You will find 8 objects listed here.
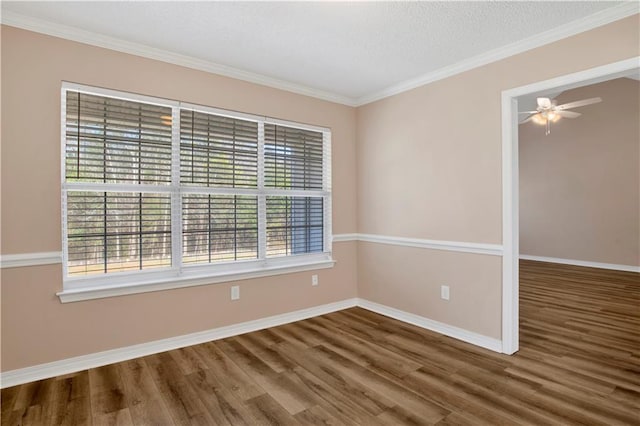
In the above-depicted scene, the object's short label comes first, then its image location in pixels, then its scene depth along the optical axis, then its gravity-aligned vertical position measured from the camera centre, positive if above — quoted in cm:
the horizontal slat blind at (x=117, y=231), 261 -13
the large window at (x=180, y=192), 263 +21
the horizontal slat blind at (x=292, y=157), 360 +63
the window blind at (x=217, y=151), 308 +61
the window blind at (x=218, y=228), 309 -12
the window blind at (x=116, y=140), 259 +60
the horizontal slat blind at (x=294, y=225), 364 -12
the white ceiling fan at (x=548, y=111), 500 +153
